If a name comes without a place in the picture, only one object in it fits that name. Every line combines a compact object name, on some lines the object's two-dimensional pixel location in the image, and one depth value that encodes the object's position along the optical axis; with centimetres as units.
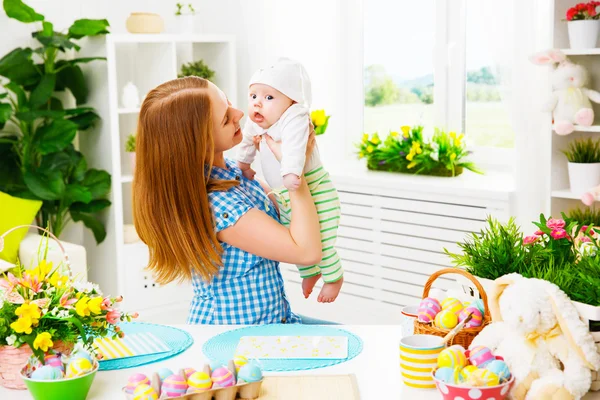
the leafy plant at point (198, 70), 580
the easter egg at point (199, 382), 236
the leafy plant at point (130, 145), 565
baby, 301
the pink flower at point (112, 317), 252
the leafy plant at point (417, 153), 516
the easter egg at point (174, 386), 234
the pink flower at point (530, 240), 255
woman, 286
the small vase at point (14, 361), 247
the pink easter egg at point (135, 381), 235
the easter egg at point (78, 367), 240
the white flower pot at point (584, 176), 425
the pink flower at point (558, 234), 252
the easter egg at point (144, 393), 232
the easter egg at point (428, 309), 256
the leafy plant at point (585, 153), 431
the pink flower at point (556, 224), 254
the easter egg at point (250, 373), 239
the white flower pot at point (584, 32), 415
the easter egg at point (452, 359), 235
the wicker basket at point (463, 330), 250
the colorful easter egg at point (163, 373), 238
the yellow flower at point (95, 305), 249
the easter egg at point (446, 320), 252
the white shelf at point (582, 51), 414
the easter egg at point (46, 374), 239
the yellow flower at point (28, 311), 243
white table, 244
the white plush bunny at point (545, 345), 228
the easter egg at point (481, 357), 234
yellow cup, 243
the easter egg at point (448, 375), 231
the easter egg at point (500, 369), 231
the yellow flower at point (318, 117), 554
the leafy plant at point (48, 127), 519
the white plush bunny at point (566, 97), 423
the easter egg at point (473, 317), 252
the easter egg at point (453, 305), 255
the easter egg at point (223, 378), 237
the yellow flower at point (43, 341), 243
